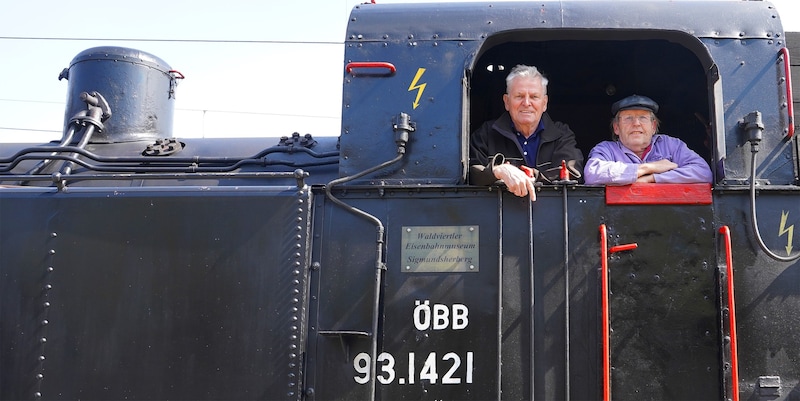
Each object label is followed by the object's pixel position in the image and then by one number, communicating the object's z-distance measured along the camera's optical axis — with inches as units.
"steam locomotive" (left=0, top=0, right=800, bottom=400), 127.5
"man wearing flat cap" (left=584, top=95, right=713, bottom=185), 134.4
